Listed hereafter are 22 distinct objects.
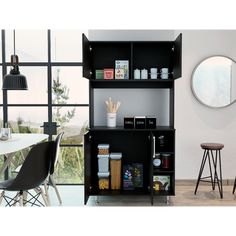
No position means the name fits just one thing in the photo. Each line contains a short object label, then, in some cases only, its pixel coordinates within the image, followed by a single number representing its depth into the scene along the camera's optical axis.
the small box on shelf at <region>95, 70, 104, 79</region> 4.14
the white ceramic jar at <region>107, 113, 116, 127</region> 4.16
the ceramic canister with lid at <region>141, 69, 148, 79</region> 4.09
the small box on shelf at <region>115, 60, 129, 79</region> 4.11
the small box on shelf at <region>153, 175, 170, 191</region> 4.12
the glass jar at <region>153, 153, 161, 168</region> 4.06
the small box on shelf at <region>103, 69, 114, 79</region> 4.08
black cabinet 3.99
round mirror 4.76
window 5.02
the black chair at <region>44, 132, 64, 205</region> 3.56
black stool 4.23
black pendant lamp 3.96
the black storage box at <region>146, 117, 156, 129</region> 4.03
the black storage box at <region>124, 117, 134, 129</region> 4.03
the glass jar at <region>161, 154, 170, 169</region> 4.04
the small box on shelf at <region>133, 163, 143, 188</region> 4.25
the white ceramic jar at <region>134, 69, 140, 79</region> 4.09
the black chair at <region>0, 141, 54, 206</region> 3.05
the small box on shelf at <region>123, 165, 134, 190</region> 4.19
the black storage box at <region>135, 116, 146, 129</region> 4.02
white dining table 3.26
